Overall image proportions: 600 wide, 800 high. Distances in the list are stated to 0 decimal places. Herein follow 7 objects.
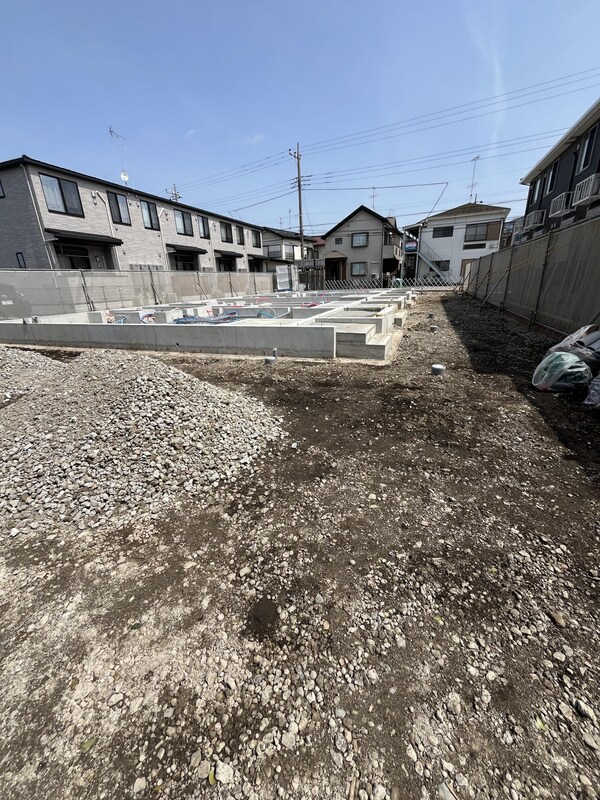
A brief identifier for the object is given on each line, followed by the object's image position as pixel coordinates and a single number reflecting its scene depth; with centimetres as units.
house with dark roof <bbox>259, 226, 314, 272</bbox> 4119
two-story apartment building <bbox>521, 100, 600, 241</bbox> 1636
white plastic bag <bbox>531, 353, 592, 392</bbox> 538
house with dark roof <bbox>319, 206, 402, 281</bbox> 3591
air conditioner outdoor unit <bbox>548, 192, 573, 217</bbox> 1920
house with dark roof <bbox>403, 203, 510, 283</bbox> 3369
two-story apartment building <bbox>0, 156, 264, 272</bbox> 1670
